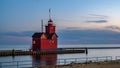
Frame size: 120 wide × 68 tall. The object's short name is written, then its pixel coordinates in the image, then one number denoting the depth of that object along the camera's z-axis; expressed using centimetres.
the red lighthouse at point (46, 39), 9209
